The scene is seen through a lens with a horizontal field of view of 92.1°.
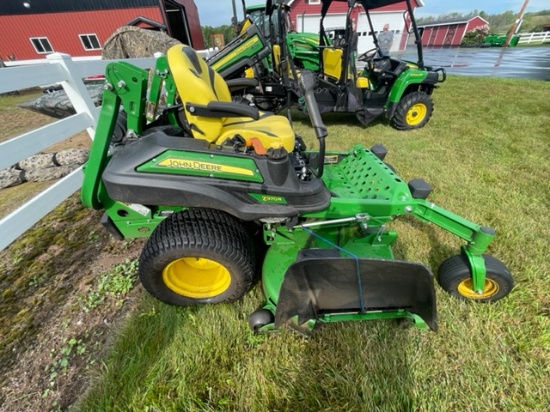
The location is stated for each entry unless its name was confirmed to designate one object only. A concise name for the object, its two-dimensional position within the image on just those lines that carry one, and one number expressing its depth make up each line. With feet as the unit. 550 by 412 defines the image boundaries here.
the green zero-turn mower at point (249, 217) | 4.68
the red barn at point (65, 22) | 56.90
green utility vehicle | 14.64
